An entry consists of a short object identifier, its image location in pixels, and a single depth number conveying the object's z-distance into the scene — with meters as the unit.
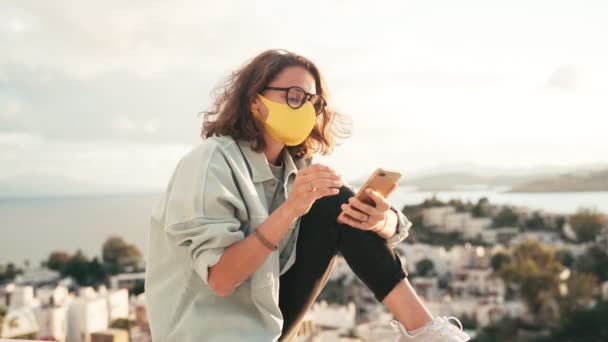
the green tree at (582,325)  19.47
